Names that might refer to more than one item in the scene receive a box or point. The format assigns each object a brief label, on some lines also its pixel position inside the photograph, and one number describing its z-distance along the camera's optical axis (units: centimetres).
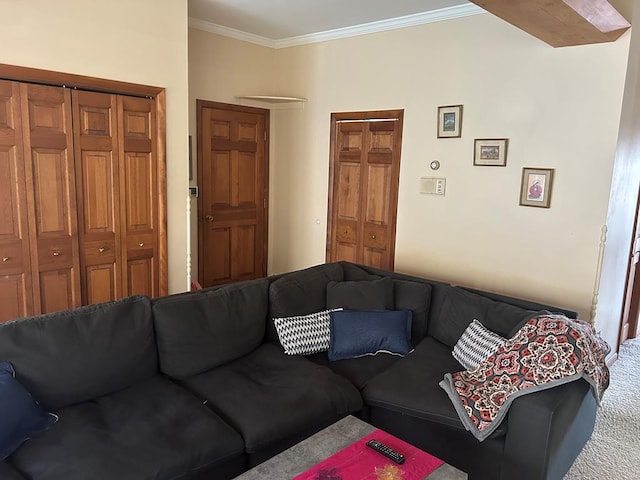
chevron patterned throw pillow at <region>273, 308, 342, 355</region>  282
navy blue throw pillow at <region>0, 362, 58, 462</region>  179
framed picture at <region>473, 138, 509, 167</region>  370
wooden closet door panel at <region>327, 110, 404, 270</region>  446
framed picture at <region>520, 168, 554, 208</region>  350
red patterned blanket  219
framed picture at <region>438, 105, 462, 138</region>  392
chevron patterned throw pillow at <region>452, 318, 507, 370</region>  257
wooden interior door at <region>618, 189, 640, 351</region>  397
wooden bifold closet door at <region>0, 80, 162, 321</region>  315
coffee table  171
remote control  178
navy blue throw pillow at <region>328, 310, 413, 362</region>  288
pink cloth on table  169
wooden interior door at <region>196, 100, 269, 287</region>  480
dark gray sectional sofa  188
